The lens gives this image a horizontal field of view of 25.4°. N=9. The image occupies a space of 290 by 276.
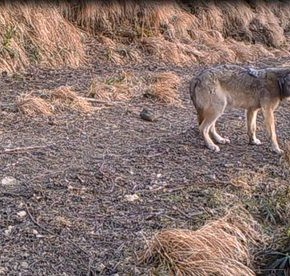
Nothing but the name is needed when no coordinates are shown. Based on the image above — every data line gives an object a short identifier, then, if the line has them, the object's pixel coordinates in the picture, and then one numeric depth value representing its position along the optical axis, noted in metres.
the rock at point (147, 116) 7.84
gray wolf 6.49
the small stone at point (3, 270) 4.12
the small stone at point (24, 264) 4.22
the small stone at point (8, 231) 4.58
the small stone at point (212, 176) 5.72
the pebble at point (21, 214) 4.81
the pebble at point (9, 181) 5.40
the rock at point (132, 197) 5.21
